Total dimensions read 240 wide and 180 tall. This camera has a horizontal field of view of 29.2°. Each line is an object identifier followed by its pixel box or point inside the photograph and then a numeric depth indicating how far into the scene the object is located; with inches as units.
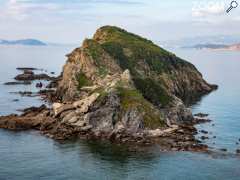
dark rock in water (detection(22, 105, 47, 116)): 5725.4
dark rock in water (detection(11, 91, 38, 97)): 7313.0
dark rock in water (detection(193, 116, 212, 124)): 5542.3
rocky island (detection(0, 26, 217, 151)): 4707.2
